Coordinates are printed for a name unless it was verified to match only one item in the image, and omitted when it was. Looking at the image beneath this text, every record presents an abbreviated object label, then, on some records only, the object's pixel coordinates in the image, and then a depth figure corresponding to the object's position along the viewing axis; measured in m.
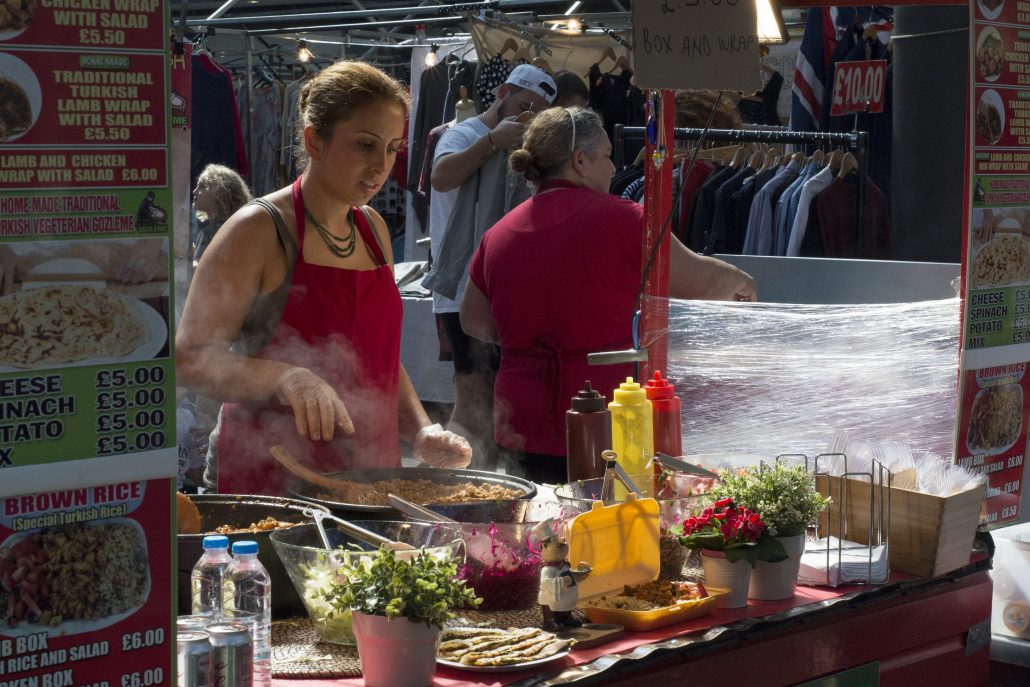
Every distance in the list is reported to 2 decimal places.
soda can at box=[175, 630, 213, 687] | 2.67
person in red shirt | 6.16
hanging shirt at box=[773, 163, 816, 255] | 11.37
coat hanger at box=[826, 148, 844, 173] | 11.89
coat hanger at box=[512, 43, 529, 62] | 11.88
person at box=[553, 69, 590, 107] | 9.49
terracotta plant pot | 2.89
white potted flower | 3.84
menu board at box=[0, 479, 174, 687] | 2.49
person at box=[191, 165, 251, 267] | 11.61
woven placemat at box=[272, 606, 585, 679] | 3.08
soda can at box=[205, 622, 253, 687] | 2.69
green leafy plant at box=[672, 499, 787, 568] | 3.72
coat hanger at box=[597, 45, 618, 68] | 12.62
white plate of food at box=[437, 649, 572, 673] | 3.06
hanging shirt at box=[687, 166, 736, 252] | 11.88
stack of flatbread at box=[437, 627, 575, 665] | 3.11
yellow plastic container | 3.51
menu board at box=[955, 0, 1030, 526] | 4.81
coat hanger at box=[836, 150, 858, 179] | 11.54
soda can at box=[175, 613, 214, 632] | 2.80
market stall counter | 3.24
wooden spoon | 4.17
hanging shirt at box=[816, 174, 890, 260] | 11.25
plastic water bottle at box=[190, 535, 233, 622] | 3.00
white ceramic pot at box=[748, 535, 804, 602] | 3.85
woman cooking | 4.64
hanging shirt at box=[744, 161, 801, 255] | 11.47
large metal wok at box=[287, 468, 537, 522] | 3.73
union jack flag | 13.76
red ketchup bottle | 4.59
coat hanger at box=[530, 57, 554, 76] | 12.10
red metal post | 4.99
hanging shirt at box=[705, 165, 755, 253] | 11.70
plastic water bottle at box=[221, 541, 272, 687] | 2.95
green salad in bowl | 3.13
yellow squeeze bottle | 4.29
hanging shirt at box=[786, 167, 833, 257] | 11.18
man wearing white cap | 9.30
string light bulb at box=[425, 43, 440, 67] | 13.48
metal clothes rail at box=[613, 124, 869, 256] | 9.69
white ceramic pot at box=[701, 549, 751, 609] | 3.73
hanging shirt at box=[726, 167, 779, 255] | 11.66
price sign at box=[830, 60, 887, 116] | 13.23
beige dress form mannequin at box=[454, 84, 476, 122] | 11.77
